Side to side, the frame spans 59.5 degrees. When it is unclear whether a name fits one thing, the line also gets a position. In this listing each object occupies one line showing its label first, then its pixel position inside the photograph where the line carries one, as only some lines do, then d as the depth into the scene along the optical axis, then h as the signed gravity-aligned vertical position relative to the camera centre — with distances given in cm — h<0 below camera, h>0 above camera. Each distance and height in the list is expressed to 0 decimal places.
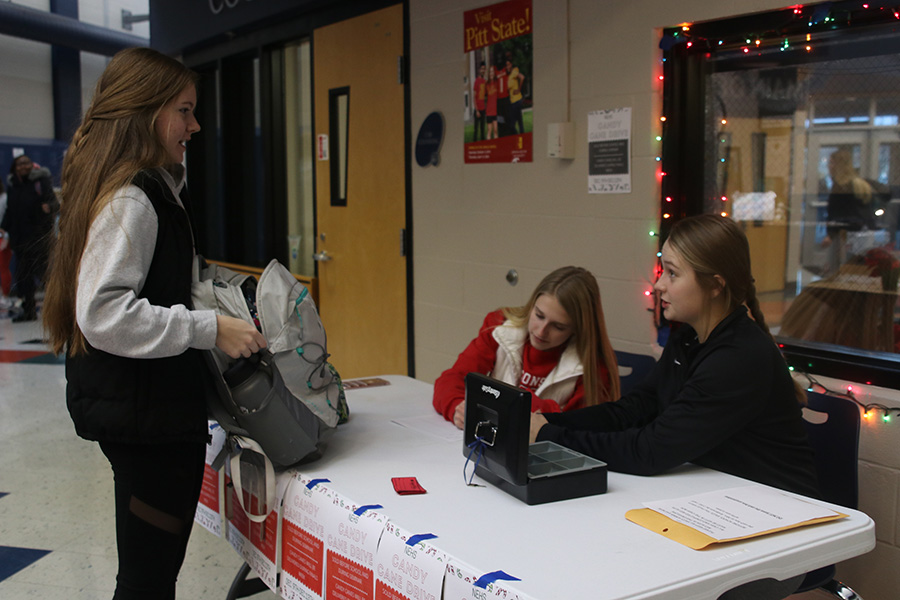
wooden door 397 +12
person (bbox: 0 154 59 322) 782 +9
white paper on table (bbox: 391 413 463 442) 195 -55
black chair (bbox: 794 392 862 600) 184 -55
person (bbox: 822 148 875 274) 231 +2
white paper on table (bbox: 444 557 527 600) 113 -55
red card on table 153 -53
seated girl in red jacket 213 -39
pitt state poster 309 +53
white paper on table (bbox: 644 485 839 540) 133 -53
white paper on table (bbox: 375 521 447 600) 125 -58
